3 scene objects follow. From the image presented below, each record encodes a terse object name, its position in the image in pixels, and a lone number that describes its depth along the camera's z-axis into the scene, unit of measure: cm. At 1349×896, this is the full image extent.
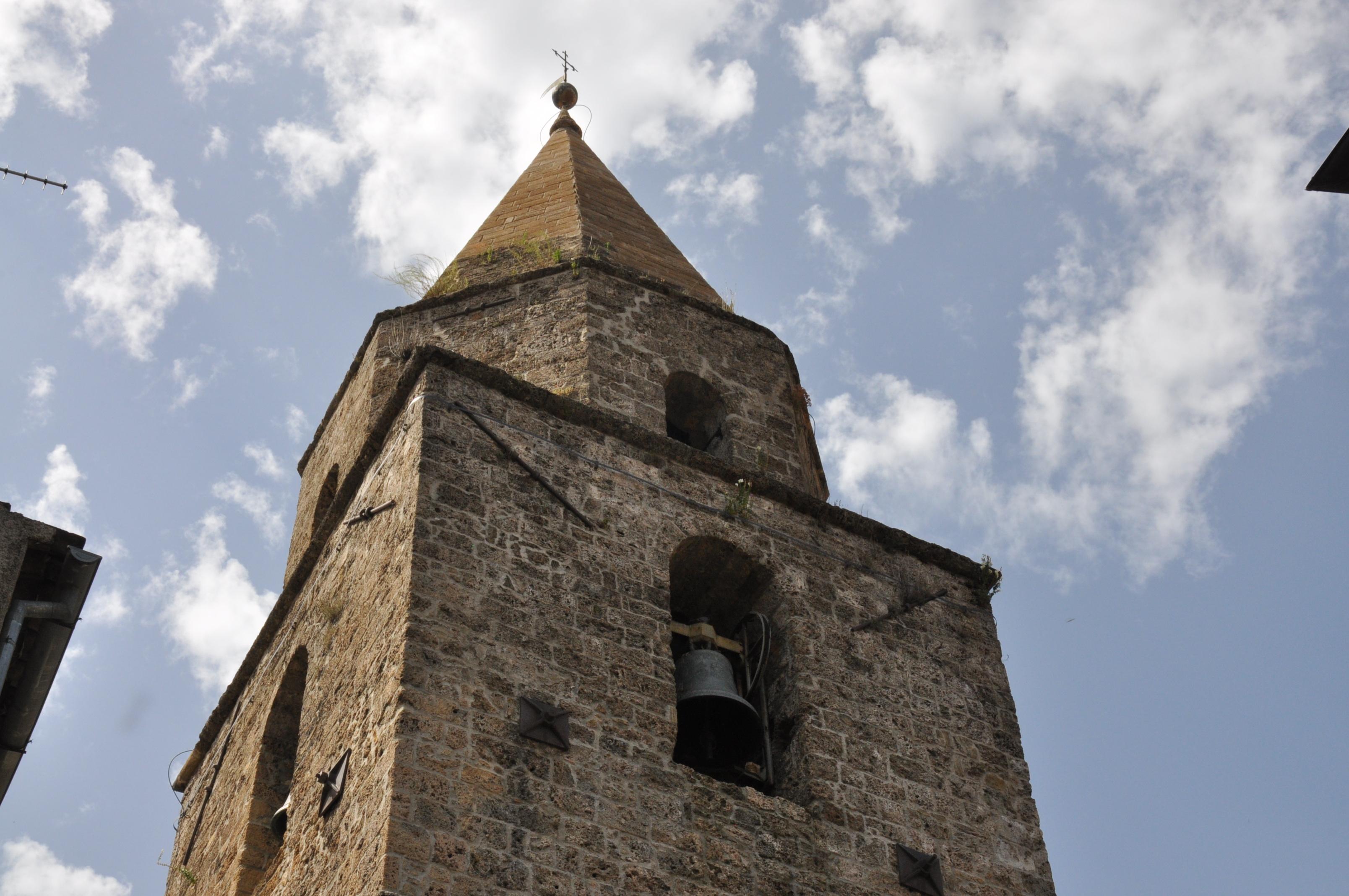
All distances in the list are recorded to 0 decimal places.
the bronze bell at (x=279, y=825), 959
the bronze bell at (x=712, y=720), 924
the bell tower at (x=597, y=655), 795
